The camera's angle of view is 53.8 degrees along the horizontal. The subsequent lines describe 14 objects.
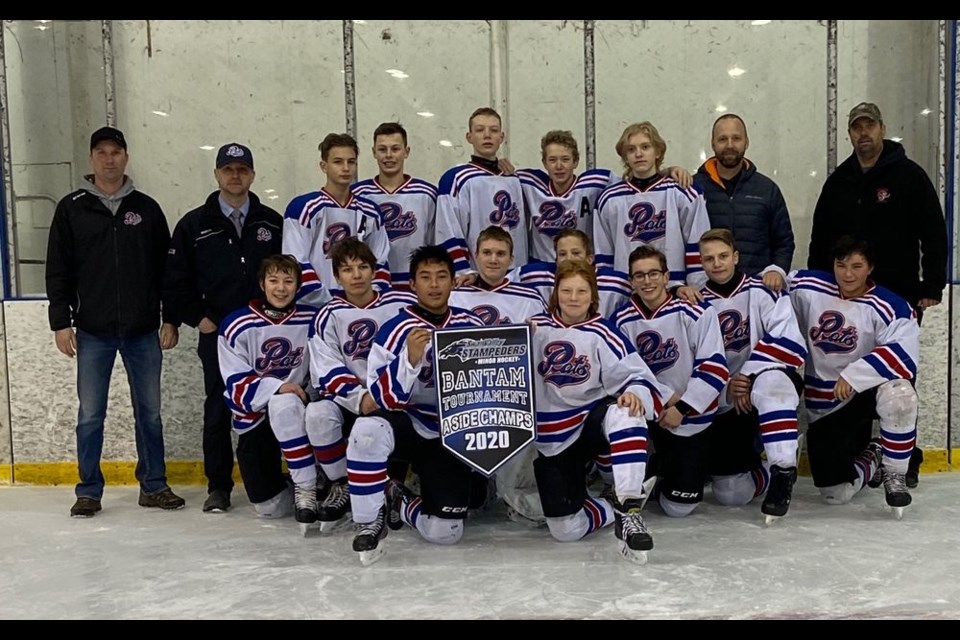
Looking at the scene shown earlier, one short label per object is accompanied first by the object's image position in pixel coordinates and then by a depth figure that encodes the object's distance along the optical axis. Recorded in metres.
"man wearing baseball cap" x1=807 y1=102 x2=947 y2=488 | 3.92
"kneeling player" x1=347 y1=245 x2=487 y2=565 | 3.06
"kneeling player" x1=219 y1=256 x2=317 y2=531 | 3.55
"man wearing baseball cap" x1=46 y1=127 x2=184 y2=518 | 3.81
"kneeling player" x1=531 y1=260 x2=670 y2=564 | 3.20
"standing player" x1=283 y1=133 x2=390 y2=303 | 3.84
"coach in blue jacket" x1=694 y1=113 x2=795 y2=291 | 3.93
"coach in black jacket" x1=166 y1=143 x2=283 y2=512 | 3.86
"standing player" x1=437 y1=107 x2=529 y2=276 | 3.93
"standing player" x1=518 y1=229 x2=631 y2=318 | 3.75
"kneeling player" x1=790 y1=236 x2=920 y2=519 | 3.50
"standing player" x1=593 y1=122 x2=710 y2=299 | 3.83
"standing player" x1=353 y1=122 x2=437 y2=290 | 3.96
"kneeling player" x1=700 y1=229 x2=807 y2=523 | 3.39
